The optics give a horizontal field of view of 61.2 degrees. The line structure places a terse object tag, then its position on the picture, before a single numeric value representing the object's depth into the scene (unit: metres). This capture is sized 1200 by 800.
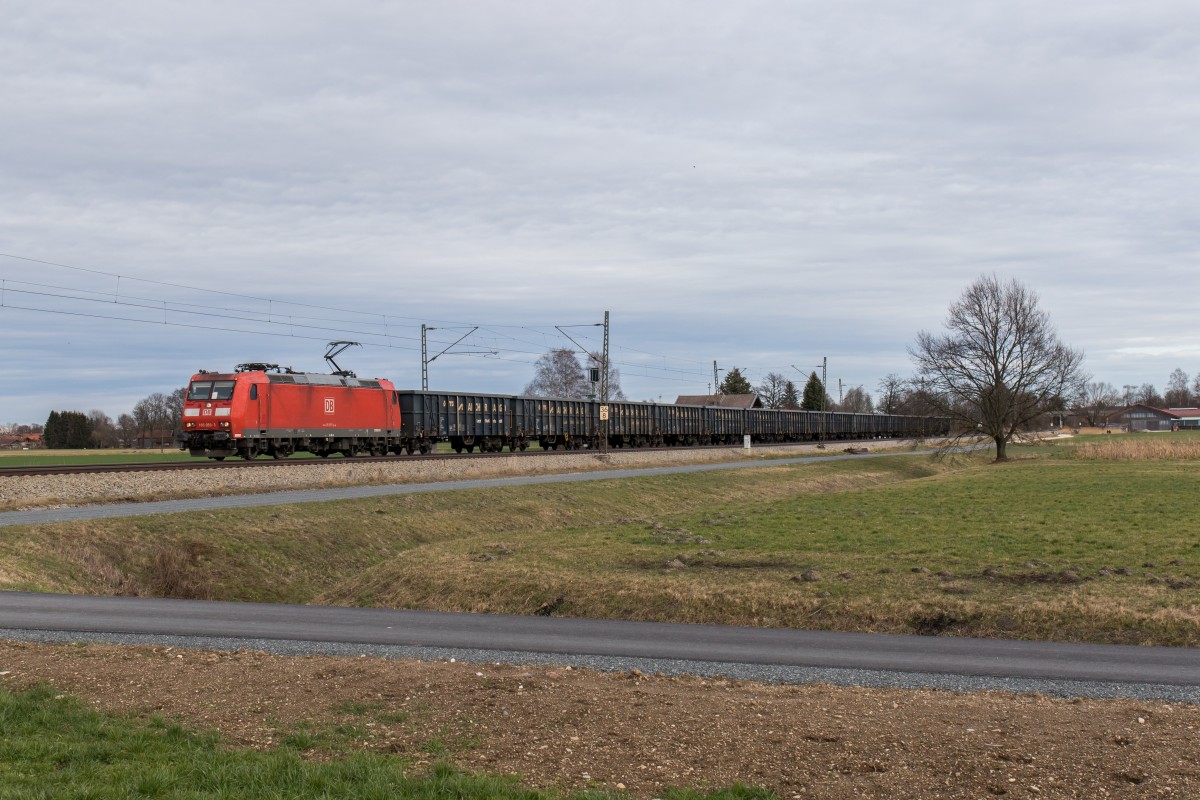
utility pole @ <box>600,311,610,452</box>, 50.89
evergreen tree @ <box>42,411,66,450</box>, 105.44
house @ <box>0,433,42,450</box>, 120.93
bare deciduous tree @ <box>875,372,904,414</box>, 129.00
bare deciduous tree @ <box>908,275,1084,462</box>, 59.34
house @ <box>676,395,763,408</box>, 128.38
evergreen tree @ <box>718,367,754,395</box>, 142.38
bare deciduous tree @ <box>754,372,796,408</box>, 146.12
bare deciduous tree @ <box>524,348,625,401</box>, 113.56
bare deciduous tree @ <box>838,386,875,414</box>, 181.62
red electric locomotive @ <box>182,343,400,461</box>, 36.12
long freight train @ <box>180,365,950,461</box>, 36.38
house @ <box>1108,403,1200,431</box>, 188.38
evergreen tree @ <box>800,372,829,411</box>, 144.75
